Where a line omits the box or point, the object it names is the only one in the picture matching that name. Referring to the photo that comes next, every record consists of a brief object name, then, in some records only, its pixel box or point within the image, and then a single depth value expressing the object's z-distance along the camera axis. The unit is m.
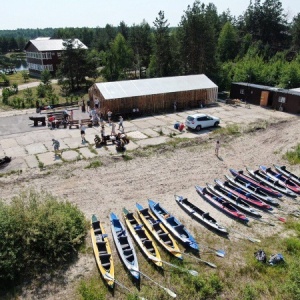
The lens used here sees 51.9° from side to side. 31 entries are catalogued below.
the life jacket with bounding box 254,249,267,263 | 12.29
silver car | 26.81
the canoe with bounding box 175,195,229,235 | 14.07
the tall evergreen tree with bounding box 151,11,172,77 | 45.47
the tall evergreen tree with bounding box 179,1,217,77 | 42.16
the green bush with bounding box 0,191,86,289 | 11.44
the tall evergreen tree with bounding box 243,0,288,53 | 70.50
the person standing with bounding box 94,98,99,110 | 30.87
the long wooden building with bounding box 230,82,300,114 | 32.28
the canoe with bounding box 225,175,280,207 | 16.30
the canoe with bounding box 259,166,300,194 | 17.45
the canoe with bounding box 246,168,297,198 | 17.17
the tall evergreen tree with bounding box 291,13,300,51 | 65.06
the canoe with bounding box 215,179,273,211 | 15.88
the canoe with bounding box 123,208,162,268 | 12.20
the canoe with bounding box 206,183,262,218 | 15.36
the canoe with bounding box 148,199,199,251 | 13.00
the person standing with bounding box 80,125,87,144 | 24.03
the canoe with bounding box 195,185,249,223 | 14.98
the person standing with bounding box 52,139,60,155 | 21.86
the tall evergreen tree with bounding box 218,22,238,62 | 63.41
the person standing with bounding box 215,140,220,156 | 21.94
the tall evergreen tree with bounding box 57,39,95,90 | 45.53
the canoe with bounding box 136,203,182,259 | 12.63
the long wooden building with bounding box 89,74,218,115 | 30.55
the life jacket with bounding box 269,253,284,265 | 12.23
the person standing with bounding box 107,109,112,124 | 28.71
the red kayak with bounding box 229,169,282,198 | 17.08
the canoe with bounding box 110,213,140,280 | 11.59
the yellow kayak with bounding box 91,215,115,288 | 11.33
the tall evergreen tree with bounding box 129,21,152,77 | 56.27
